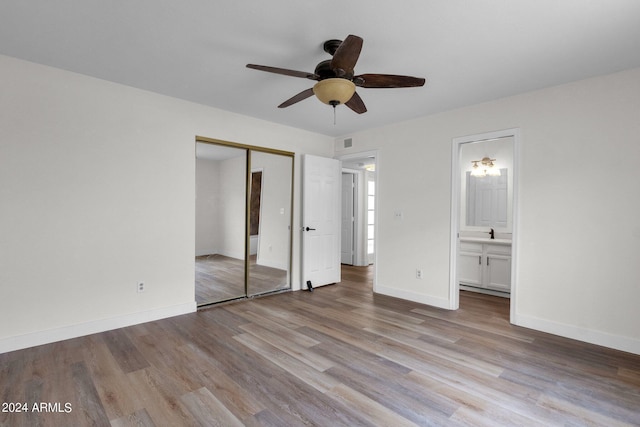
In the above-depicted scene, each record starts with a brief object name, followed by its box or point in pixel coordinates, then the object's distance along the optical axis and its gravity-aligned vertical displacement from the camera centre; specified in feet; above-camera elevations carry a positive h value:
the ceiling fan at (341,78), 6.60 +3.19
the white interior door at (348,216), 22.72 -0.27
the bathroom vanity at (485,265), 14.57 -2.46
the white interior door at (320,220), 15.88 -0.41
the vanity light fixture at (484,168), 16.65 +2.41
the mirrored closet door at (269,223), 14.35 -0.53
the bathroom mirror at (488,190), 16.08 +1.22
